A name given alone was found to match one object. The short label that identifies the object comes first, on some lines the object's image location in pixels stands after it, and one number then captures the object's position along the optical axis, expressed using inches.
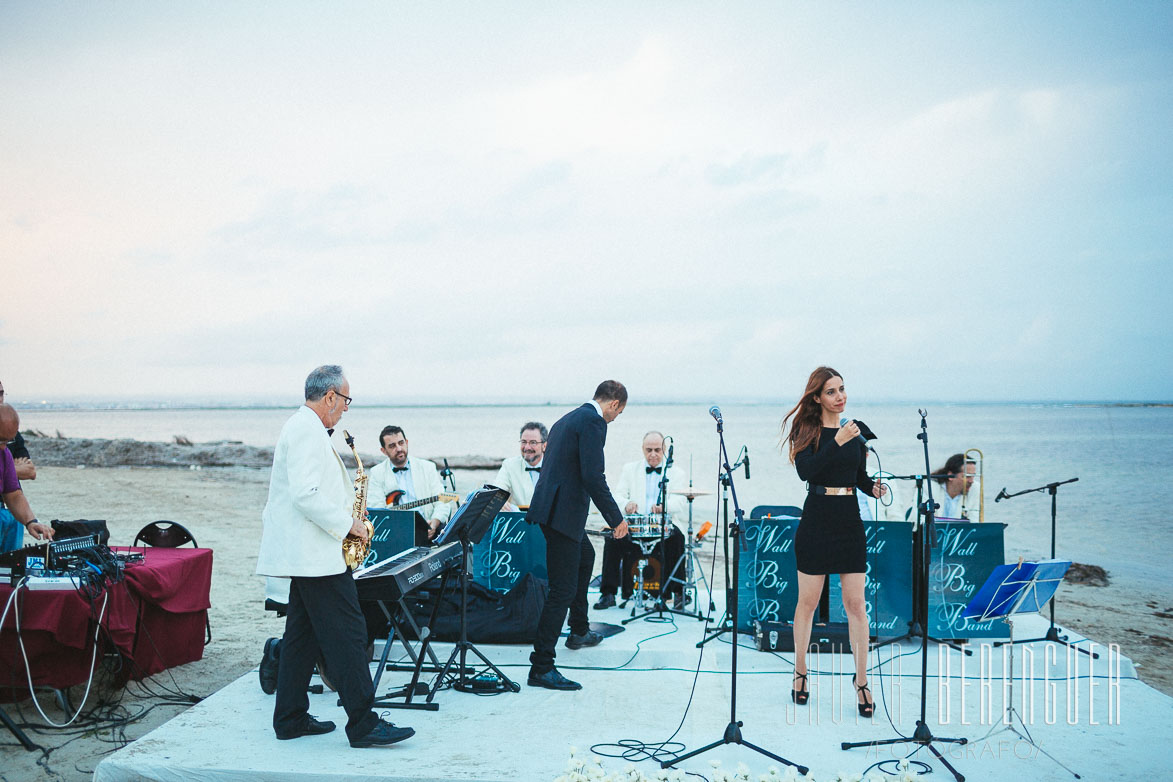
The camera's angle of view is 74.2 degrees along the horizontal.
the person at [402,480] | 271.4
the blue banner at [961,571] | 225.9
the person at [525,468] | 280.8
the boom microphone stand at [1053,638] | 219.5
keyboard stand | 170.1
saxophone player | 139.7
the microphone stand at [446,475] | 274.1
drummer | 267.0
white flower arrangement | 127.2
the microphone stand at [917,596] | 223.1
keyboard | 162.2
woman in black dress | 165.2
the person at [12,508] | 202.2
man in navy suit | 185.0
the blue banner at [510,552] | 248.2
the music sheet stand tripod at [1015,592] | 155.9
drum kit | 238.2
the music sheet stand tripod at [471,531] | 172.9
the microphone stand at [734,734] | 138.9
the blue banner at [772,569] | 227.5
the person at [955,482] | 260.2
